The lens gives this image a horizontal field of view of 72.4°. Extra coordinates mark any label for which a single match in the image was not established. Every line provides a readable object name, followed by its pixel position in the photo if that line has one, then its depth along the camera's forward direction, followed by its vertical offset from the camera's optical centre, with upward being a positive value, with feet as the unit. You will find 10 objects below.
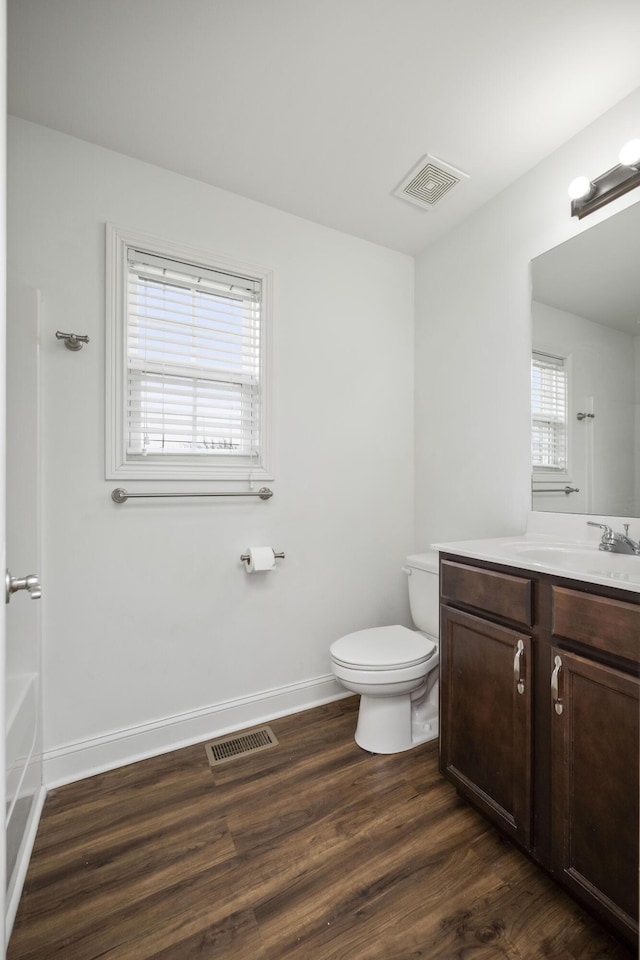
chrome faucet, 4.83 -0.74
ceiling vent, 6.15 +4.37
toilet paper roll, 6.55 -1.23
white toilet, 5.84 -2.68
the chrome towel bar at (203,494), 5.82 -0.23
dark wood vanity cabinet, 3.41 -2.24
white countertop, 3.93 -0.85
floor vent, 6.07 -3.84
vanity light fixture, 4.86 +3.48
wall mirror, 5.21 +1.37
